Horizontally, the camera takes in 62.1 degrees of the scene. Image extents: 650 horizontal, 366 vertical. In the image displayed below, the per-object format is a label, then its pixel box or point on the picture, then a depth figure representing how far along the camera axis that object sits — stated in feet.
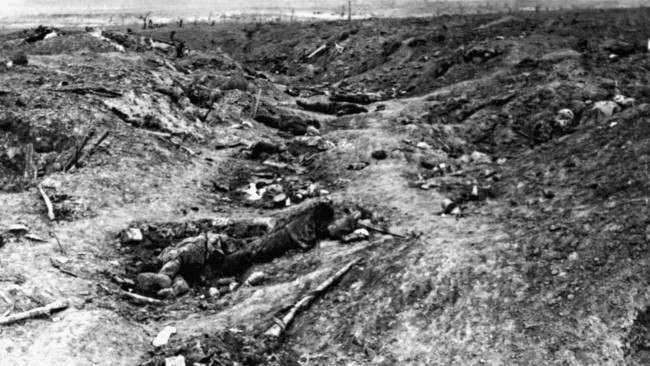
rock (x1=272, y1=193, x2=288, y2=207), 32.07
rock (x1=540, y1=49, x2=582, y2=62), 54.80
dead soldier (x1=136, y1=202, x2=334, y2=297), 24.34
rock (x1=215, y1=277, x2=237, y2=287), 23.85
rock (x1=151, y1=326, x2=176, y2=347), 18.72
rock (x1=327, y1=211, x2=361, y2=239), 25.78
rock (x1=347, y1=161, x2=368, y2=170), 35.96
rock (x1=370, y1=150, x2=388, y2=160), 37.13
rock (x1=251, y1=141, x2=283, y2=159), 40.96
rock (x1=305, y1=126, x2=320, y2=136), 46.54
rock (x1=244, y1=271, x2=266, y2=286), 23.17
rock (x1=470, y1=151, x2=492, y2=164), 36.80
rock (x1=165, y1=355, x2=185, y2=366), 17.04
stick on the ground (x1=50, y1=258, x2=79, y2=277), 22.00
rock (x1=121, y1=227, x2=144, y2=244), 26.00
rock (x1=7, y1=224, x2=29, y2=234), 24.23
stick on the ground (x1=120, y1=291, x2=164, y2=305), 21.84
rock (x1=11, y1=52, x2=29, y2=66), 46.11
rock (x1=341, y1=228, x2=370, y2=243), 25.18
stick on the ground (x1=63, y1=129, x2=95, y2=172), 31.37
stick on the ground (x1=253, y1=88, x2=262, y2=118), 50.05
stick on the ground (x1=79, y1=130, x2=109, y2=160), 33.13
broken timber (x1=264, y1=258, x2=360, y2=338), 18.97
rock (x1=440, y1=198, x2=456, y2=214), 26.66
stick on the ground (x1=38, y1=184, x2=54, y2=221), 26.20
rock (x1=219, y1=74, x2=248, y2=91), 54.80
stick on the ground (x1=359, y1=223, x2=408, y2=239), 24.31
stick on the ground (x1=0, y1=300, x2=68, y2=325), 17.88
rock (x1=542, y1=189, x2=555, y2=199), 25.35
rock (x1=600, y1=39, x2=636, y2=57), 54.35
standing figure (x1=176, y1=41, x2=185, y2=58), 73.95
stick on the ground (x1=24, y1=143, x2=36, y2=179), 30.96
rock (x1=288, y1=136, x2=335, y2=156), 41.50
